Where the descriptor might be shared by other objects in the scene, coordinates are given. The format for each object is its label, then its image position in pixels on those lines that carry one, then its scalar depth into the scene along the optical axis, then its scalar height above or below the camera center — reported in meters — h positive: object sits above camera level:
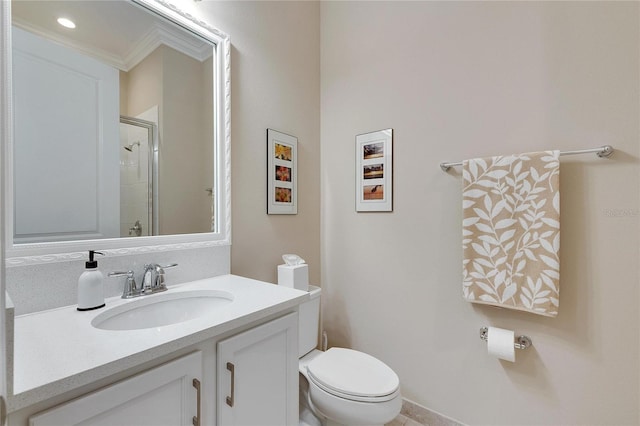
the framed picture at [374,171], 1.76 +0.26
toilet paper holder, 1.33 -0.61
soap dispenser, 0.93 -0.24
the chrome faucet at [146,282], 1.07 -0.27
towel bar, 1.17 +0.25
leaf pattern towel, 1.23 -0.09
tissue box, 1.56 -0.35
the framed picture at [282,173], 1.68 +0.24
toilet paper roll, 1.30 -0.60
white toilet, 1.18 -0.75
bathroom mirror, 0.94 +0.33
